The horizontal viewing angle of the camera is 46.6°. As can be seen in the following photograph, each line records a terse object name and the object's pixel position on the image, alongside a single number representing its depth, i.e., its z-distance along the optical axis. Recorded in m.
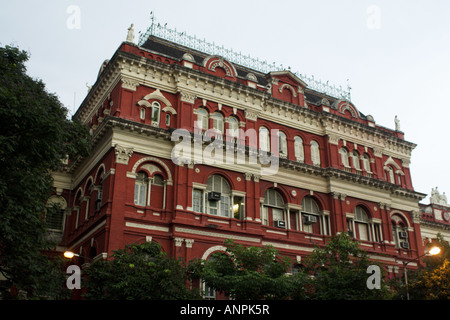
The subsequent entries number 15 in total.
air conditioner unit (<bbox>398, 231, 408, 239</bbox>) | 39.72
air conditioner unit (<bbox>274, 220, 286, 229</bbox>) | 33.59
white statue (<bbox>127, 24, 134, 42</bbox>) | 32.28
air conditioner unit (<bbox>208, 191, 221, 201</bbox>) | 30.75
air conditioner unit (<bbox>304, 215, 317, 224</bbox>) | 34.81
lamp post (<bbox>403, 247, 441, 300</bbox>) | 23.38
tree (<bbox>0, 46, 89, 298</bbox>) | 18.56
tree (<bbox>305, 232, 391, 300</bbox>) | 24.02
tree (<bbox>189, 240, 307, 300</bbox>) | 22.87
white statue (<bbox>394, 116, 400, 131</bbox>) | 43.66
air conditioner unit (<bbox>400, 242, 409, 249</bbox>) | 39.88
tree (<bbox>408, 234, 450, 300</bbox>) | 26.38
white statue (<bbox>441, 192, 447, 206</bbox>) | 50.25
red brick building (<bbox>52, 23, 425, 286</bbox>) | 29.42
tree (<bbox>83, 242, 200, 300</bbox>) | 21.47
